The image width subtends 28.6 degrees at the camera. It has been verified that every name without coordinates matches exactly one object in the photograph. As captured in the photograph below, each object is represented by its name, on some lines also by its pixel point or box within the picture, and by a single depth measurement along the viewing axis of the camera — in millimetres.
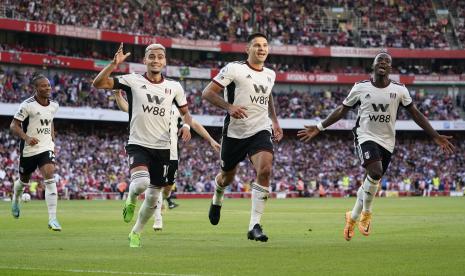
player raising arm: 13906
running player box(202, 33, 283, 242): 14523
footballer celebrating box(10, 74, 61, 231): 19438
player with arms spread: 15609
